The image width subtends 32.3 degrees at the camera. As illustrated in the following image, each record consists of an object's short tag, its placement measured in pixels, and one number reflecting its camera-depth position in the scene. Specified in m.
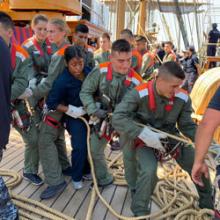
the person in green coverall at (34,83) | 3.81
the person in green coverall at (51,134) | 3.79
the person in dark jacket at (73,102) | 3.64
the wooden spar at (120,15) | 11.06
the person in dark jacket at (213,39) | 15.08
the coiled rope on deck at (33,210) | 3.25
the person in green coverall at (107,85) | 3.57
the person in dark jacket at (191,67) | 12.18
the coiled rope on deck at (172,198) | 3.27
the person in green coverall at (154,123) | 3.07
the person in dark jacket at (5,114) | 2.53
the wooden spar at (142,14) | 15.12
